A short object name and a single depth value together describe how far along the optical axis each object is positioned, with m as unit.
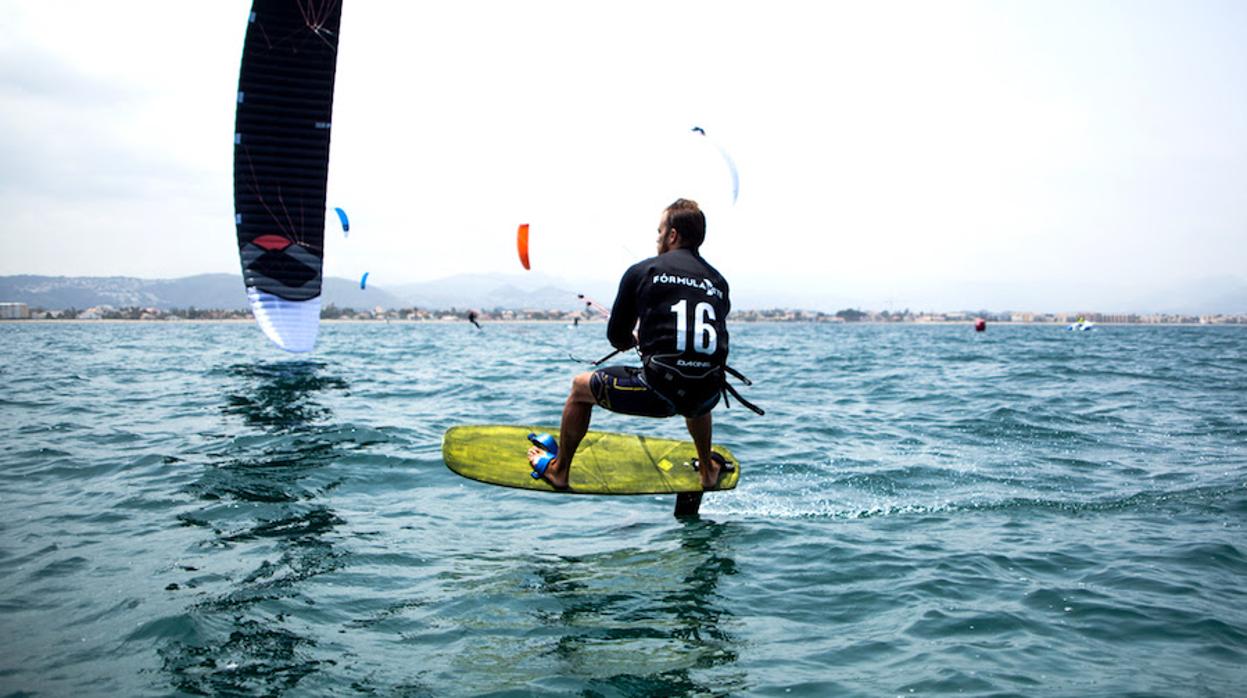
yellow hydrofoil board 6.93
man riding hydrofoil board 5.67
